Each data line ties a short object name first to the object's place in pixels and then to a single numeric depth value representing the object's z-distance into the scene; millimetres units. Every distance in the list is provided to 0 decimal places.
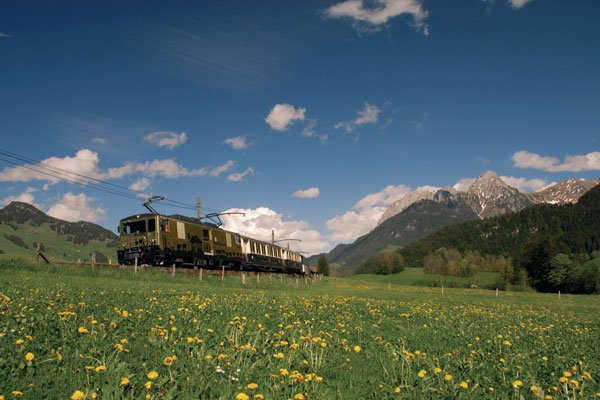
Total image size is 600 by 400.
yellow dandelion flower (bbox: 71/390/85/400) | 3207
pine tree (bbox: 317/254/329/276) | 142550
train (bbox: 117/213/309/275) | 28641
